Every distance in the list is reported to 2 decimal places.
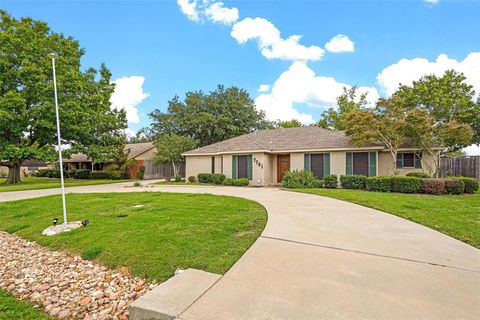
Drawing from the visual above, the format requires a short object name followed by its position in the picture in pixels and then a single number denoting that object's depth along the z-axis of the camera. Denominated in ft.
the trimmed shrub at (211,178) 59.98
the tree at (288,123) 121.95
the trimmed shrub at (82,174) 93.40
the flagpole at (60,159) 20.56
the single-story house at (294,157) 50.01
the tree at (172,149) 71.92
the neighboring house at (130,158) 92.10
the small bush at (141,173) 89.97
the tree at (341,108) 91.57
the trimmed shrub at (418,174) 43.52
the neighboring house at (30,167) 125.90
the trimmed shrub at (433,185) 36.37
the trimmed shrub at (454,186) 36.19
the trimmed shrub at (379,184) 39.91
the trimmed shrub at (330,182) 47.21
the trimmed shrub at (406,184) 37.76
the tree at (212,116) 95.71
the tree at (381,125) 45.32
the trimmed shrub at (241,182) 56.03
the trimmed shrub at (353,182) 43.65
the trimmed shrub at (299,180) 48.01
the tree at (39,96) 57.21
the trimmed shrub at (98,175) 89.44
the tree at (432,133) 40.96
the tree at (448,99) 62.44
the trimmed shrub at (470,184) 37.32
